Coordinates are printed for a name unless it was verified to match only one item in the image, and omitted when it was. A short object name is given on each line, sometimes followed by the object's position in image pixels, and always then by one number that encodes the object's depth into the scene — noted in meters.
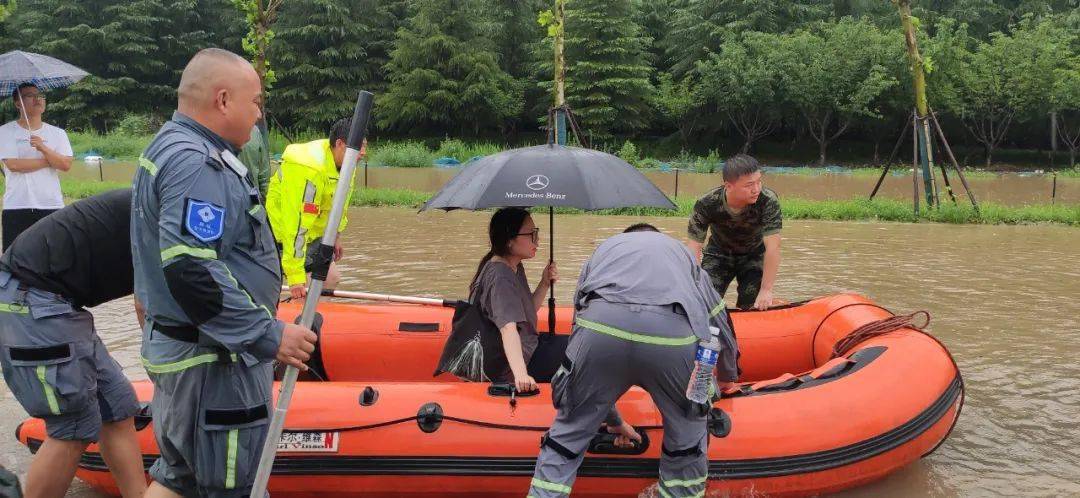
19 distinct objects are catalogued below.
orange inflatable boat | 3.26
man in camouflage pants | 4.45
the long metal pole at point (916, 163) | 12.01
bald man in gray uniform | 1.98
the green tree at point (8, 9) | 12.34
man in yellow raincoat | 4.14
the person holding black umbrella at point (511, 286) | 3.30
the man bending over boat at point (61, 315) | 2.58
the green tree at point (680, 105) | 26.19
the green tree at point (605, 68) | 25.45
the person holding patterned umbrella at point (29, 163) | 4.09
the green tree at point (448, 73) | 26.86
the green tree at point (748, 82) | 24.11
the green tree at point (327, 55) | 28.58
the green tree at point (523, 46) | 28.22
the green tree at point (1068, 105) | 21.88
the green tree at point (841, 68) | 23.56
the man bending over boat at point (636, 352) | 2.67
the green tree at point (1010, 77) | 22.36
